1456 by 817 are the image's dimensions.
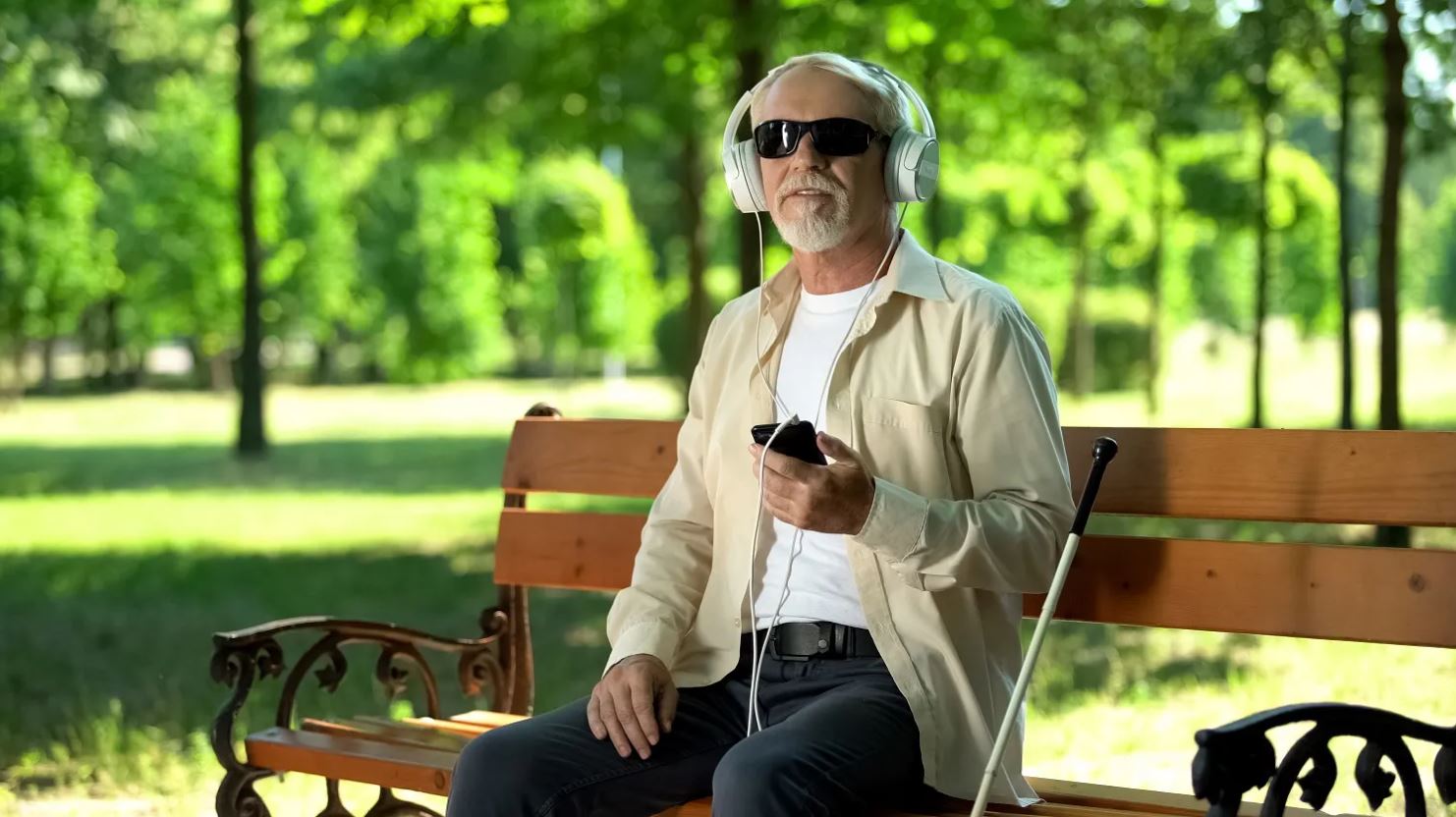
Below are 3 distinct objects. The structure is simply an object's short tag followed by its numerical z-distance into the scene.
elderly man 3.25
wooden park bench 3.57
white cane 3.05
